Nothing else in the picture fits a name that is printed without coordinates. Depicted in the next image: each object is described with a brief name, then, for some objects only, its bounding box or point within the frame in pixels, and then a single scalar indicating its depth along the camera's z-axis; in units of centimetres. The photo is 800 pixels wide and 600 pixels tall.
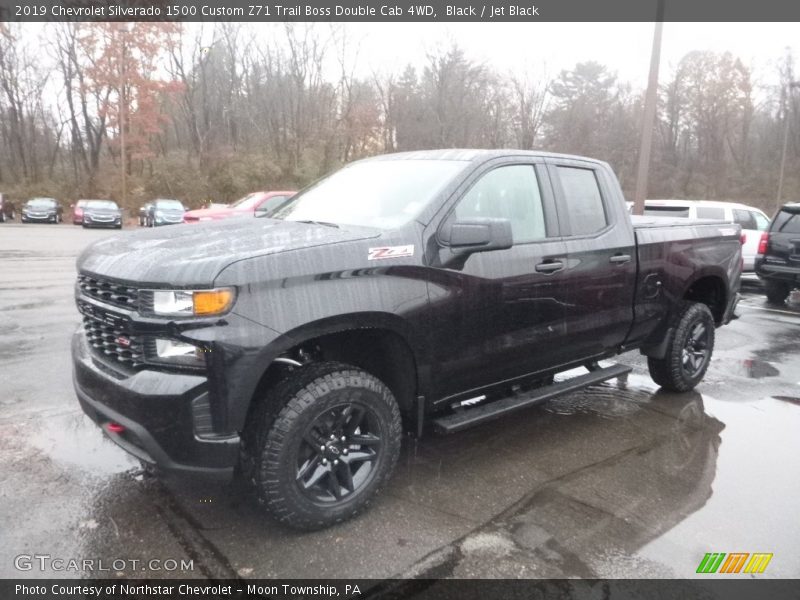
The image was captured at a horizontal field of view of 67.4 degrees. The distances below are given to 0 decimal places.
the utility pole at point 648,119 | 1189
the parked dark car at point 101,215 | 2756
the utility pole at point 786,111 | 3550
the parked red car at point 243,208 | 1457
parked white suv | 1265
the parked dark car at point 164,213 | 2791
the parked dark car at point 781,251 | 1031
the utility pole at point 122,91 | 3300
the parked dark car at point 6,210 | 3080
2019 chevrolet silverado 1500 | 258
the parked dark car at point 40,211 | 3036
